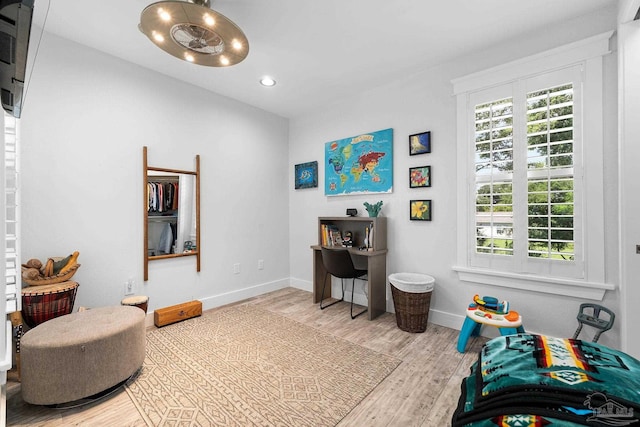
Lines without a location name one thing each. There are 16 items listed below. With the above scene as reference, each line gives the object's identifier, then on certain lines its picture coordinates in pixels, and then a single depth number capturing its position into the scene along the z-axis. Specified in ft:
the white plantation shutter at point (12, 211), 5.83
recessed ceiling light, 10.10
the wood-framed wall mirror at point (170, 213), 9.41
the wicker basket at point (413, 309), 8.65
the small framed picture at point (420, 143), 9.46
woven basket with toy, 6.76
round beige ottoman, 5.16
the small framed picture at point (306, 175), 12.98
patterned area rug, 5.27
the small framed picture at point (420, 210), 9.48
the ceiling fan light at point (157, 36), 6.20
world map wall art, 10.53
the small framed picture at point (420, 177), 9.48
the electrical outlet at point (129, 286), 8.88
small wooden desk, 9.80
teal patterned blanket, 2.12
